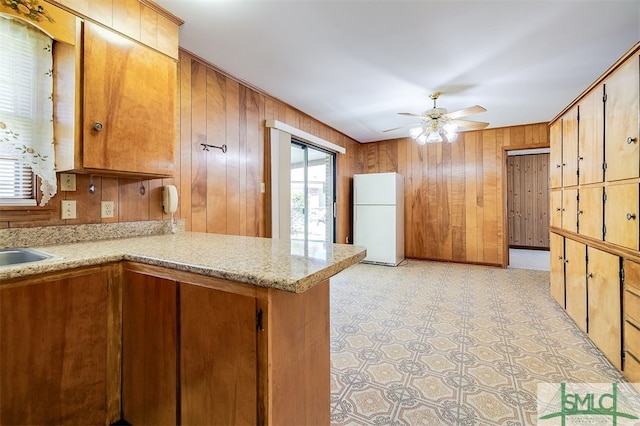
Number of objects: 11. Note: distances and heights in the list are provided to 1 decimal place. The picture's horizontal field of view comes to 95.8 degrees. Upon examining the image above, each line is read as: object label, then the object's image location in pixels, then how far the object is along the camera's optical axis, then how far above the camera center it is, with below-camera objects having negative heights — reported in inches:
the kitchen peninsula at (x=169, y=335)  38.6 -19.0
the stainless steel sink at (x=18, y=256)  54.9 -8.1
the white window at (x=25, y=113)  55.6 +20.1
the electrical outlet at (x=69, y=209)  64.9 +1.0
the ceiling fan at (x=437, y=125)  127.4 +40.1
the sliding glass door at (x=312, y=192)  160.1 +12.7
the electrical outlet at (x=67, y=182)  64.9 +7.2
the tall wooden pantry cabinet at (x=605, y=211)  67.4 +0.3
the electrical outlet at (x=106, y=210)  71.7 +0.9
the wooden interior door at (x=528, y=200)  272.5 +11.9
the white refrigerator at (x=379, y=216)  193.6 -2.1
